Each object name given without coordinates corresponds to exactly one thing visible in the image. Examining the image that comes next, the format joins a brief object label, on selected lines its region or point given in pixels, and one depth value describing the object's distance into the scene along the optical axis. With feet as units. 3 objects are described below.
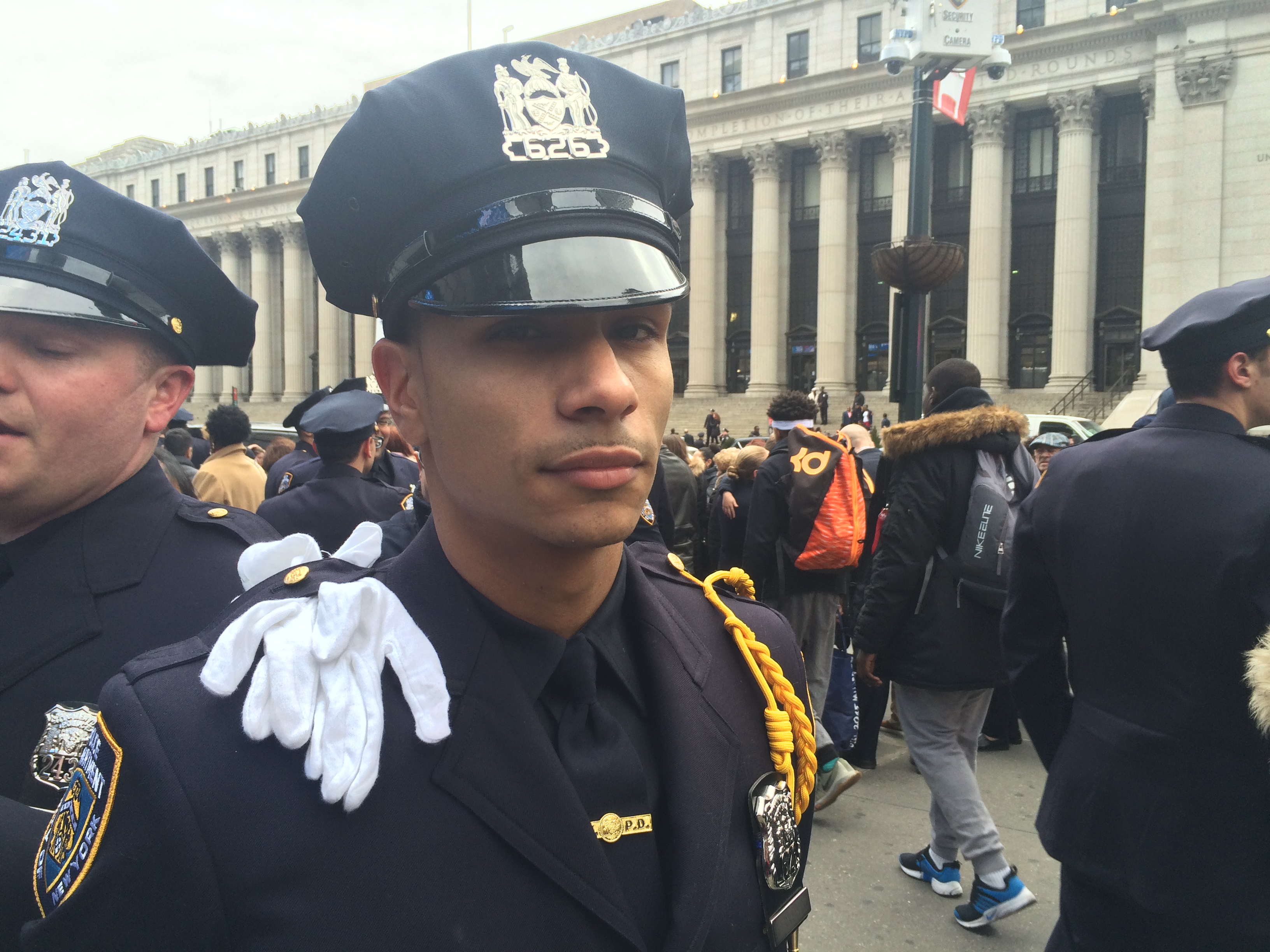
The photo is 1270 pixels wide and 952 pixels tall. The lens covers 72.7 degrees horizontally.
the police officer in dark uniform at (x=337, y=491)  17.26
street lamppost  25.67
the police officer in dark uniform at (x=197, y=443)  34.35
